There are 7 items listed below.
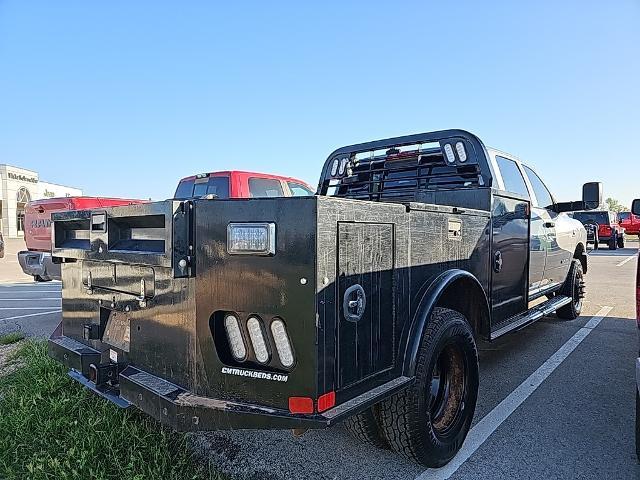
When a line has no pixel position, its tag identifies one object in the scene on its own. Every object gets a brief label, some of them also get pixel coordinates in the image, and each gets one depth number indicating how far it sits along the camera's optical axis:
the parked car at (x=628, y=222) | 22.93
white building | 44.72
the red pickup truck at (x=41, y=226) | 7.12
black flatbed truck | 2.08
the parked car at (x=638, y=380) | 2.50
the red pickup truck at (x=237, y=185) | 8.05
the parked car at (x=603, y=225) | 24.19
